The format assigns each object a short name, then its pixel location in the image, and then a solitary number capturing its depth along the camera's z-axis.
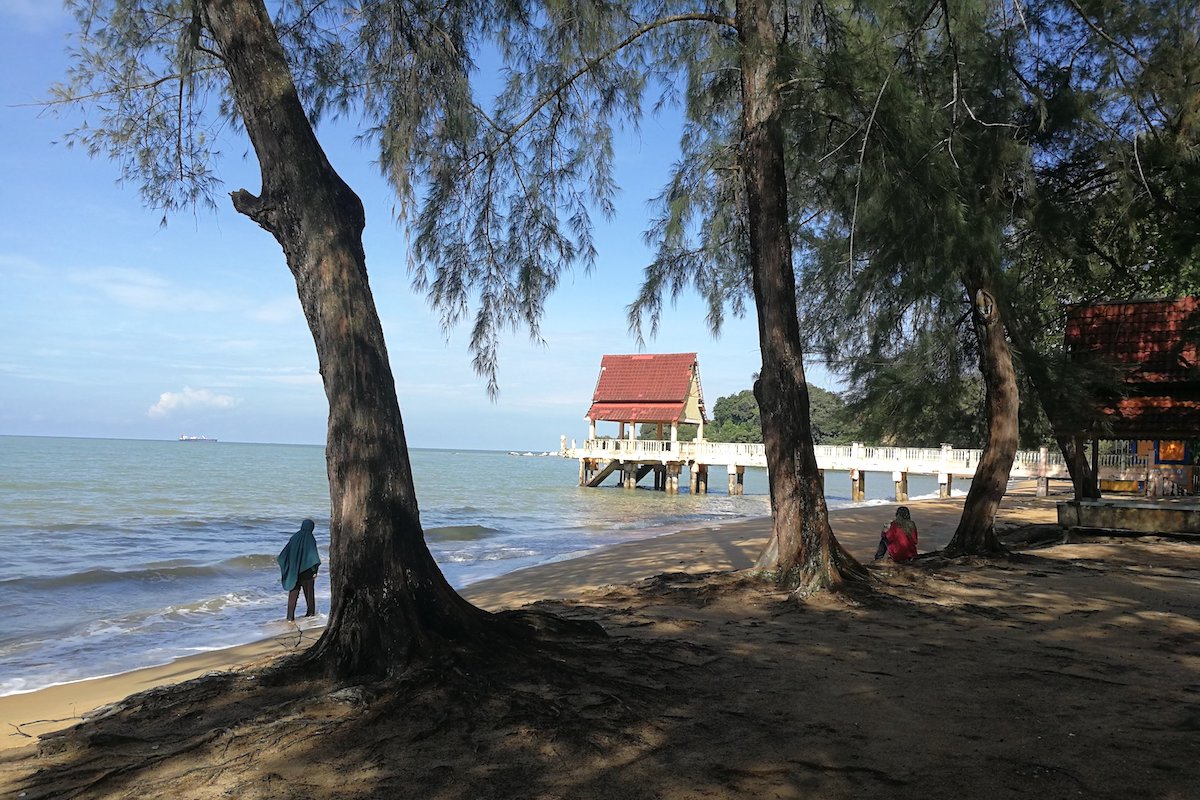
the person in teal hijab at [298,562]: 10.22
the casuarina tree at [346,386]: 4.90
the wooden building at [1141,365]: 13.01
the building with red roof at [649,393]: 43.06
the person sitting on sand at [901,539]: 10.36
